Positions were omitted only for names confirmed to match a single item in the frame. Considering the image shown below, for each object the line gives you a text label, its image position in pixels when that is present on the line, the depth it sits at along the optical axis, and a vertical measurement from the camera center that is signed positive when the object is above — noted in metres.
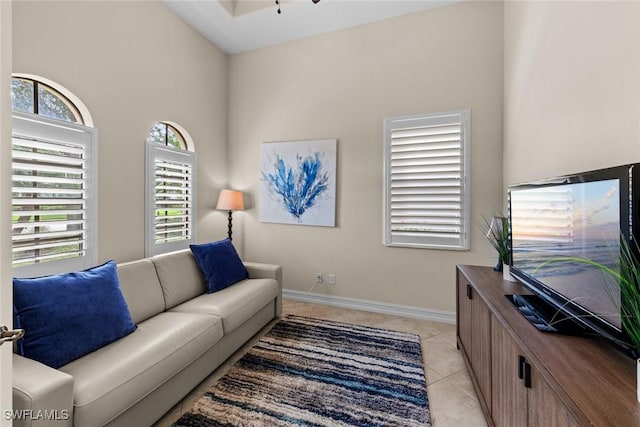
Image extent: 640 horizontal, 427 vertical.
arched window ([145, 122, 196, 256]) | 2.82 +0.22
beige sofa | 1.18 -0.81
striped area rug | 1.68 -1.23
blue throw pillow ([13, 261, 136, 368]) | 1.42 -0.59
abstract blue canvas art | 3.45 +0.35
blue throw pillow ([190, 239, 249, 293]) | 2.67 -0.55
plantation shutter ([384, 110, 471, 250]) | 2.94 +0.33
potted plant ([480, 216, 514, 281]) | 1.96 -0.23
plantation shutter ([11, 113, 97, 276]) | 1.88 +0.09
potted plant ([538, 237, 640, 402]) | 0.80 -0.24
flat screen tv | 0.94 -0.15
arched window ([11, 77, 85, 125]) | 1.97 +0.81
